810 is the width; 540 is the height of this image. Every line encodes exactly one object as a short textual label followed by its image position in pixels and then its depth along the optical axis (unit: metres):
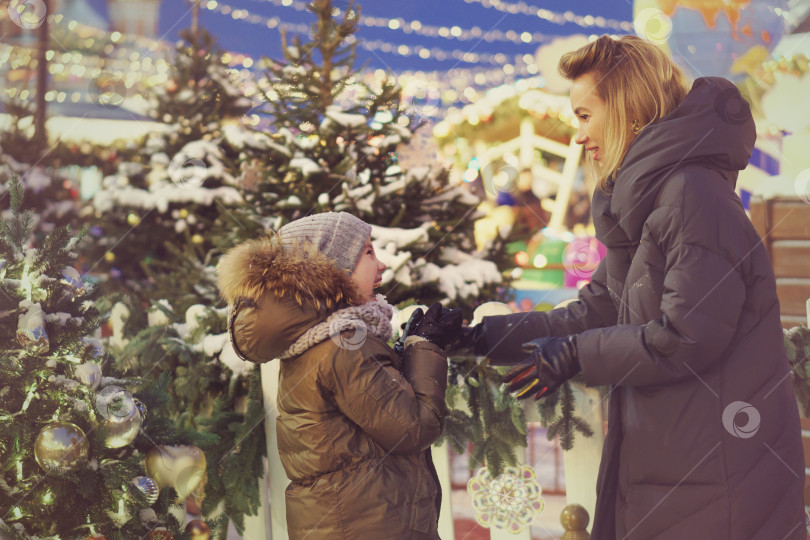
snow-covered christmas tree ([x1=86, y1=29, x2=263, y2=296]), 5.32
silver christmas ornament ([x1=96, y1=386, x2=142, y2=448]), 2.04
